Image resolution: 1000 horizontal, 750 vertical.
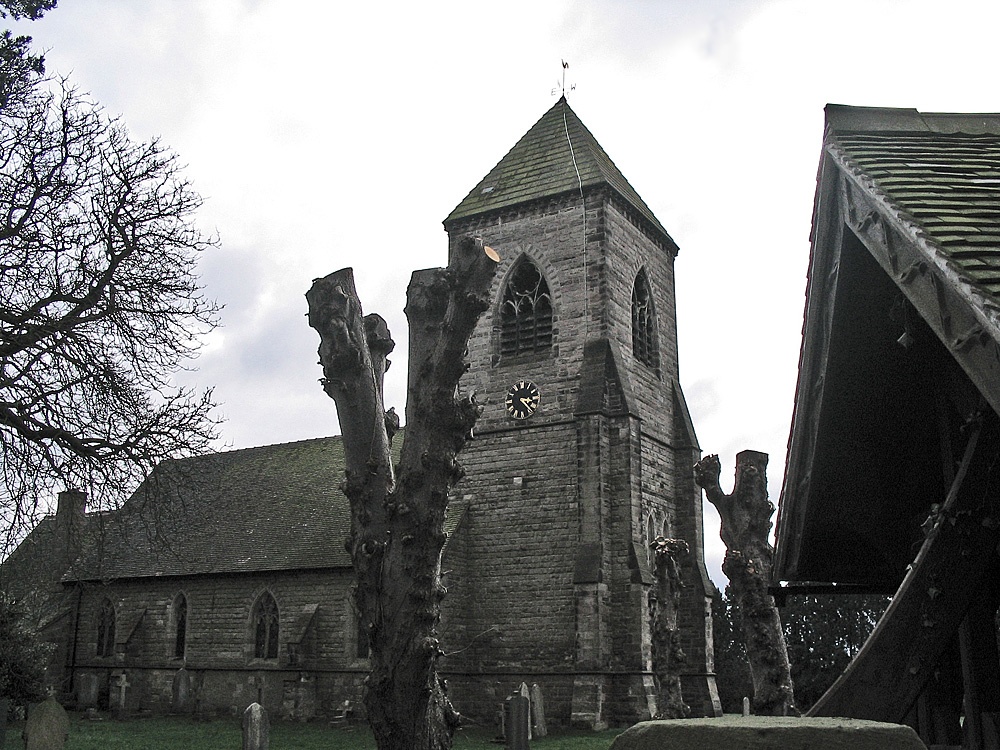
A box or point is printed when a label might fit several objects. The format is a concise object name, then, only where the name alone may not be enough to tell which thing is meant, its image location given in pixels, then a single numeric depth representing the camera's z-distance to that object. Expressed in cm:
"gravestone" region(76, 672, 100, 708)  2913
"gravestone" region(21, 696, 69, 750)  1424
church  2428
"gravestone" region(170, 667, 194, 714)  2780
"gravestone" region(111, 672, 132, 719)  2703
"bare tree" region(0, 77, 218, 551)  1325
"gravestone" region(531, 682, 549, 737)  2120
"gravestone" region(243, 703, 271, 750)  1494
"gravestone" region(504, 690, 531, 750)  1523
